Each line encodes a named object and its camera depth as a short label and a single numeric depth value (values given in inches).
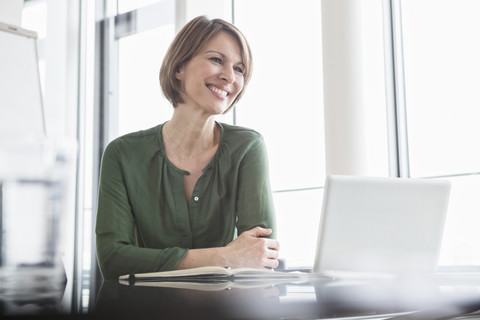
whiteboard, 109.6
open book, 32.8
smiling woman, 60.6
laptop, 45.8
